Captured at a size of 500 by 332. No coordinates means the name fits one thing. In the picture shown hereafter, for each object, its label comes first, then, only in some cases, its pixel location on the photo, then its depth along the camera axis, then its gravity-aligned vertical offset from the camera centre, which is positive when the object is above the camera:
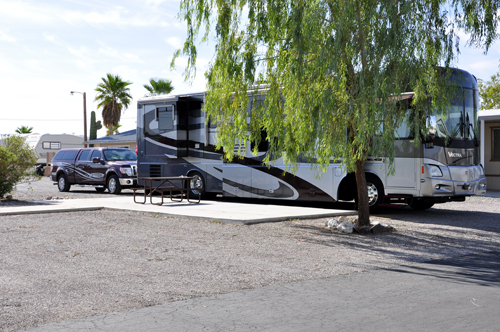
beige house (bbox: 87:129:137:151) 38.34 +1.74
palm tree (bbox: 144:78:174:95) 43.62 +6.19
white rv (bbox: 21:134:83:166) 43.78 +1.88
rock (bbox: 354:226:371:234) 10.80 -1.31
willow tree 9.32 +1.72
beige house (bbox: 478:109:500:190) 22.47 +0.42
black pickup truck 21.59 -0.12
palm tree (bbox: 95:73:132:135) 46.22 +5.71
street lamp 40.78 +4.07
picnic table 16.03 -0.69
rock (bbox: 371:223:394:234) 10.79 -1.30
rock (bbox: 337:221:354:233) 10.80 -1.26
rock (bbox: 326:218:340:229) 11.25 -1.24
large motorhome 13.09 -0.04
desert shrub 16.58 +0.02
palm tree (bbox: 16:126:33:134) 77.36 +5.16
